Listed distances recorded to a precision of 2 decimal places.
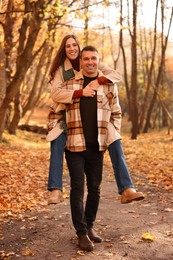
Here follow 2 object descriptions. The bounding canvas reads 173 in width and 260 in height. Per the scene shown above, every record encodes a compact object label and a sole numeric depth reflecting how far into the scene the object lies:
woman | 4.82
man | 4.88
